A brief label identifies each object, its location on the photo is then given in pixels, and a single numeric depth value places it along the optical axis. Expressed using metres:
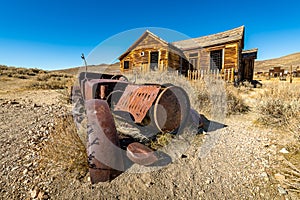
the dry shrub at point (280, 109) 3.34
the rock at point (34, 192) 1.68
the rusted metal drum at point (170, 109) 2.62
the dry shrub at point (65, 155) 2.06
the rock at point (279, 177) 1.97
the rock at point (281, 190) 1.77
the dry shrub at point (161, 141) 2.74
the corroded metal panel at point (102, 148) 1.81
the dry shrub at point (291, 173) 1.81
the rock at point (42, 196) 1.66
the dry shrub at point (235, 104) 5.15
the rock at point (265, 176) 2.02
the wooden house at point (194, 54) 12.93
